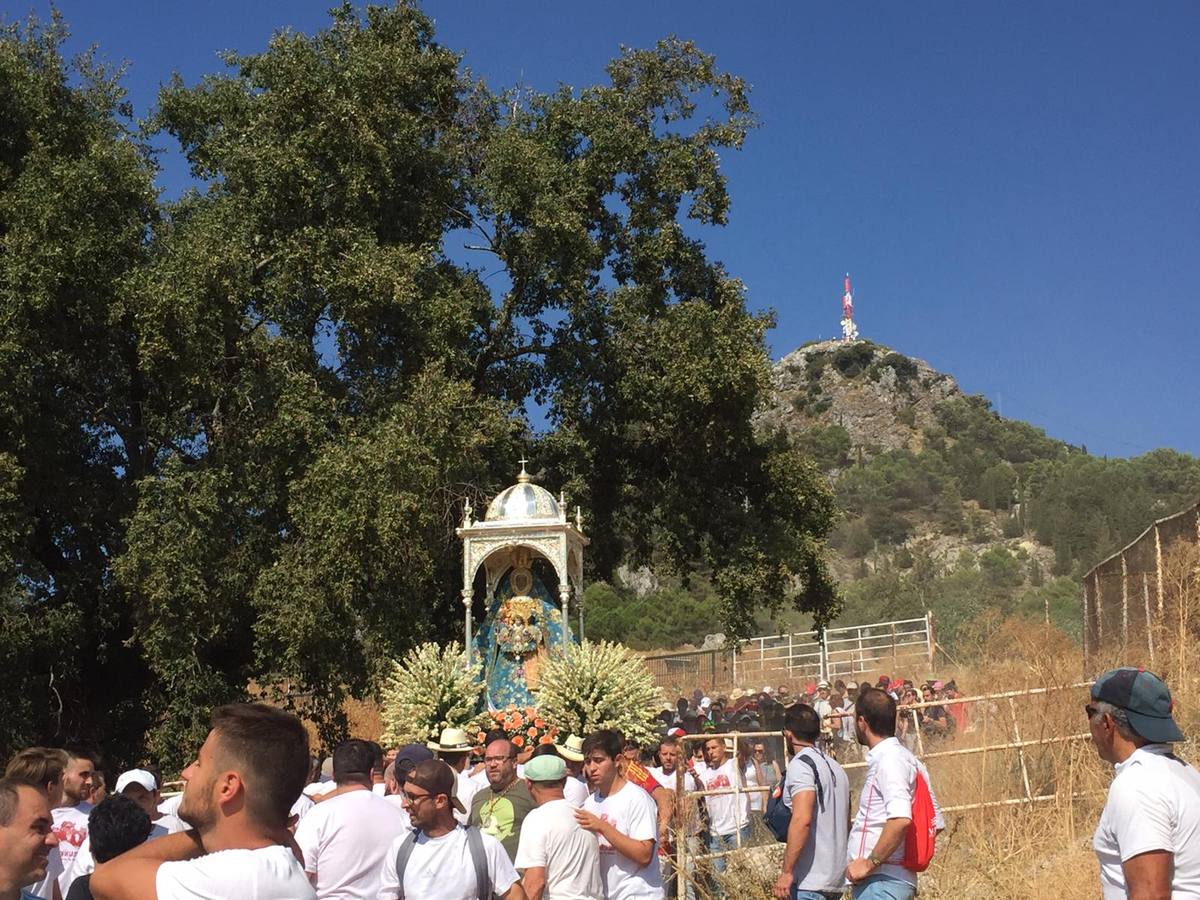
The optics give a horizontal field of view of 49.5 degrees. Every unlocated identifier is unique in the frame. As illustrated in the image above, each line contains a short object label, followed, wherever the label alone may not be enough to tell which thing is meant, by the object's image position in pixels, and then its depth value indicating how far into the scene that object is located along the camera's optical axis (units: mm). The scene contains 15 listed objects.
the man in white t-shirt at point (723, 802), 11422
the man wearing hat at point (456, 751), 10888
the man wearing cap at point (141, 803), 5911
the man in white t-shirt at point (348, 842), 6152
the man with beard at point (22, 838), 4434
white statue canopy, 17641
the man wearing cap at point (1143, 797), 3863
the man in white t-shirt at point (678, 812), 9625
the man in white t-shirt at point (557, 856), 6375
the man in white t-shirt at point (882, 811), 6016
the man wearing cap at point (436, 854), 5660
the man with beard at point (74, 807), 6422
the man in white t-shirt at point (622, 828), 6824
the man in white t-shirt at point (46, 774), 5484
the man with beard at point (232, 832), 3289
